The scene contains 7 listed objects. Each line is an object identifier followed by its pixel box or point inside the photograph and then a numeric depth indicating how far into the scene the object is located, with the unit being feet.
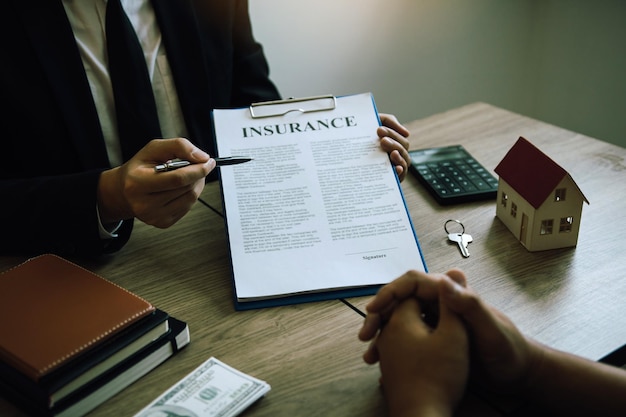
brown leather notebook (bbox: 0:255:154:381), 2.36
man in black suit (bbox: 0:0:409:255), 3.38
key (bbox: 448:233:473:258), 3.40
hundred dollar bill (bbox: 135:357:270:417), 2.33
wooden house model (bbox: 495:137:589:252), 3.18
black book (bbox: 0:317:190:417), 2.33
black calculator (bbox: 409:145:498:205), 3.93
